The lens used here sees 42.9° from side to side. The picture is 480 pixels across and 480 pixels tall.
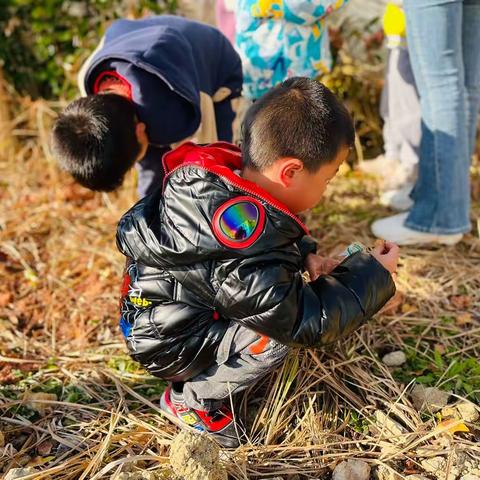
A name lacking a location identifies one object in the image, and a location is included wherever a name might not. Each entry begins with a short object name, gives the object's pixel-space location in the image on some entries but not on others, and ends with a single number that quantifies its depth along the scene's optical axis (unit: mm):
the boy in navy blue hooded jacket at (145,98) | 2072
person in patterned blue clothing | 2340
